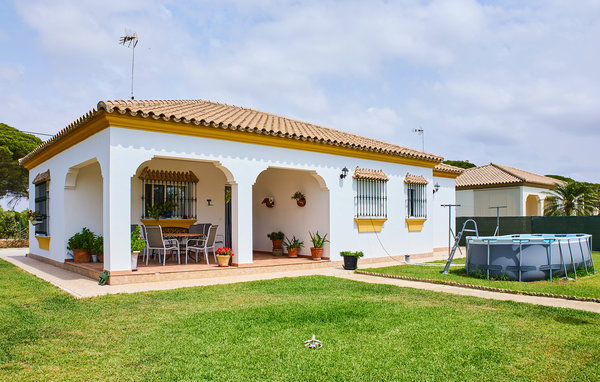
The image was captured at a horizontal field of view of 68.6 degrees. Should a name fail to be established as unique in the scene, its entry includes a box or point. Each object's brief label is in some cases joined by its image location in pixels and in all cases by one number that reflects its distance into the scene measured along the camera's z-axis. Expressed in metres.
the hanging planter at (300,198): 13.11
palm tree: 23.62
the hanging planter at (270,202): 14.38
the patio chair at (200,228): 11.99
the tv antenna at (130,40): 12.70
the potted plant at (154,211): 12.31
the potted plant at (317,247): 12.28
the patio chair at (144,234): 10.38
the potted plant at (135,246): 9.16
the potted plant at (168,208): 12.61
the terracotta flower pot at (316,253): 12.27
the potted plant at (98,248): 11.27
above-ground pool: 8.97
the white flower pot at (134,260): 9.19
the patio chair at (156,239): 10.28
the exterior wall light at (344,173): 12.71
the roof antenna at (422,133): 23.41
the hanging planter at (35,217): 13.65
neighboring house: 24.41
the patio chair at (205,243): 10.90
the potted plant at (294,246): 13.00
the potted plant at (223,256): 10.37
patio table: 10.57
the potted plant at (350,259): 11.55
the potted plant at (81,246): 11.60
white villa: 9.08
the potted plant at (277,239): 13.73
